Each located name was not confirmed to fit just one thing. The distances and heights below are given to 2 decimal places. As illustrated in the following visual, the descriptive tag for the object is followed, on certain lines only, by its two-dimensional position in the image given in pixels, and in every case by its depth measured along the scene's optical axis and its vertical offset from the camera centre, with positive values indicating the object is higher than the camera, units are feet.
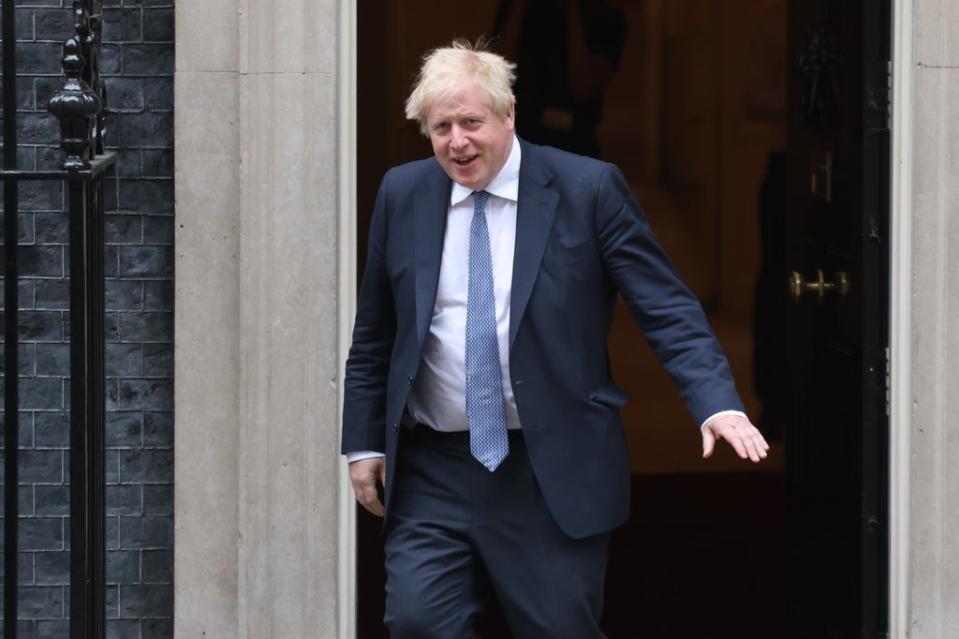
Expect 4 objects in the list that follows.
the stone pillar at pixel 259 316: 31.85 -0.40
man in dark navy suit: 24.78 -0.62
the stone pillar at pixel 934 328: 31.55 -0.48
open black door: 32.60 -0.43
